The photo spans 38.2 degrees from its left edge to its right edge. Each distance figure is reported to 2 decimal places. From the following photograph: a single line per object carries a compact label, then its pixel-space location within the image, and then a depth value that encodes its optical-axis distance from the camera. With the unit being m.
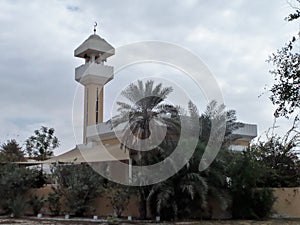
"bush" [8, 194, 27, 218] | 21.23
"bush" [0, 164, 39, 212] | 21.70
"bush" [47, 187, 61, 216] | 21.38
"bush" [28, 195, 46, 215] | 22.00
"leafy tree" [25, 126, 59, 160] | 34.12
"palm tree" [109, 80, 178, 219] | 19.25
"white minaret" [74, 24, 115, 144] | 33.03
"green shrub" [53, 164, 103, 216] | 20.66
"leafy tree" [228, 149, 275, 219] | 19.84
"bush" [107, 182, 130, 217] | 19.70
